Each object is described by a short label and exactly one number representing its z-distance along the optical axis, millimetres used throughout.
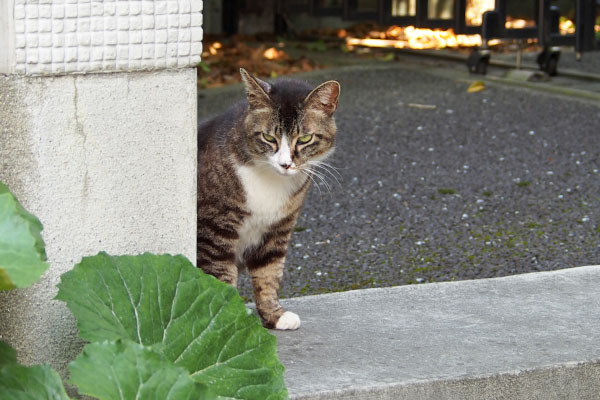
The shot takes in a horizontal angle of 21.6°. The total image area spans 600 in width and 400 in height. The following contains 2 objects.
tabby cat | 4419
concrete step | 3580
